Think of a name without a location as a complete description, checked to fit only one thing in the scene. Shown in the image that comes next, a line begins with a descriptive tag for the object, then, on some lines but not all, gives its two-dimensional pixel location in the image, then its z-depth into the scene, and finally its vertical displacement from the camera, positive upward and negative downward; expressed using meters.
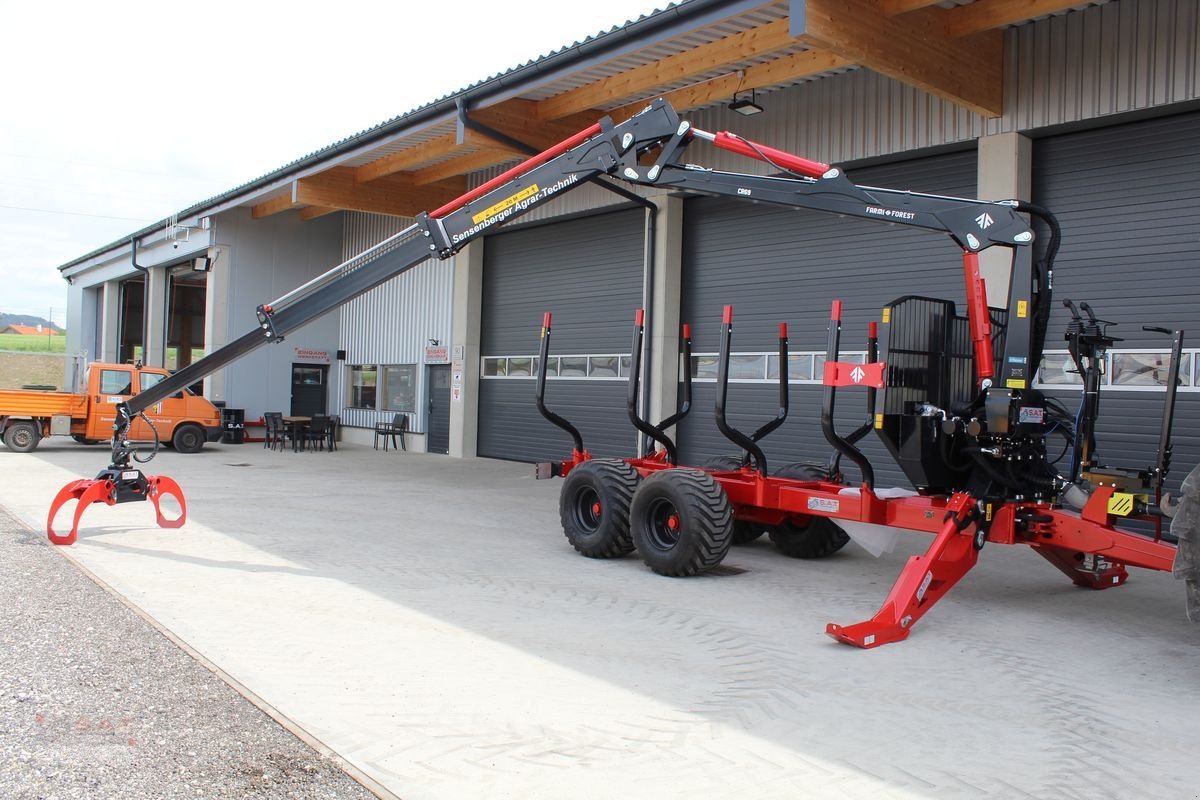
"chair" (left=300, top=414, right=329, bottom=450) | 21.69 -0.92
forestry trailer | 6.48 -0.21
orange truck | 18.69 -0.65
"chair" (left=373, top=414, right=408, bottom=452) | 21.94 -0.86
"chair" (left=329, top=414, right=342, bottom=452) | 21.73 -0.93
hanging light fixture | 12.76 +3.88
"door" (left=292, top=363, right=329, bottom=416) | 24.84 -0.02
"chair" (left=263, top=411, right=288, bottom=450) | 21.75 -0.93
